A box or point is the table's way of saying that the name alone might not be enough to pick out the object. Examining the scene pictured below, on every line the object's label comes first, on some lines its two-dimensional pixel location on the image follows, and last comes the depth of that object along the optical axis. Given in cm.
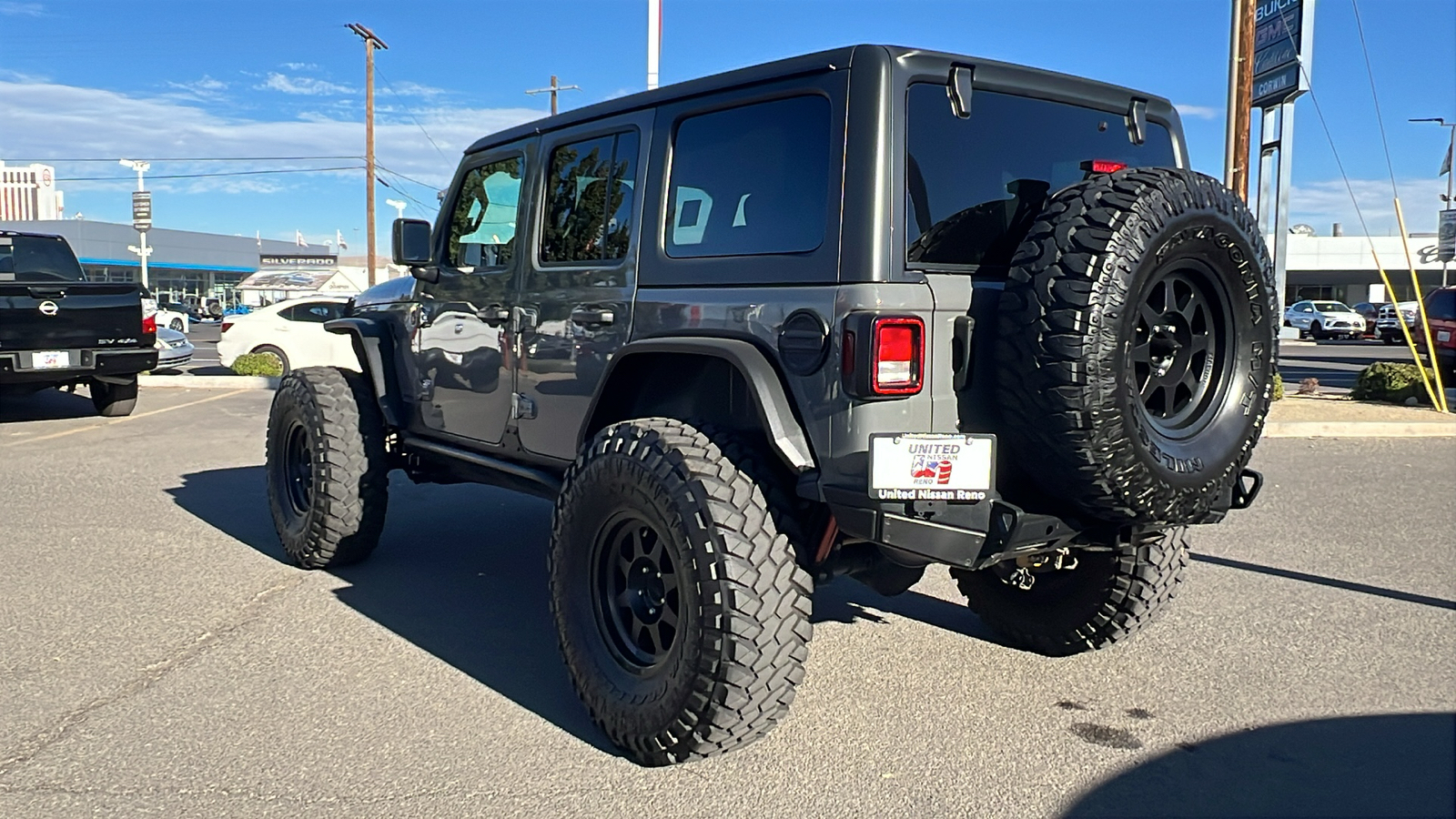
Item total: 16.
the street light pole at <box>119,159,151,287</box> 4200
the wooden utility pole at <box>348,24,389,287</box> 3388
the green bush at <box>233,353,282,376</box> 1641
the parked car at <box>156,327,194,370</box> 1731
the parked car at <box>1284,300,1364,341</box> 3672
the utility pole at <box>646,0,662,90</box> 1139
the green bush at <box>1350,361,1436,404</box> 1326
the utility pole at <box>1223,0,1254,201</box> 1308
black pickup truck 1023
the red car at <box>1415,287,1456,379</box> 1543
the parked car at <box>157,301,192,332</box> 3662
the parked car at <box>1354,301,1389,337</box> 3838
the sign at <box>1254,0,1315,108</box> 1562
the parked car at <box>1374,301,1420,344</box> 3253
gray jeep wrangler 297
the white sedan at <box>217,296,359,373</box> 1681
